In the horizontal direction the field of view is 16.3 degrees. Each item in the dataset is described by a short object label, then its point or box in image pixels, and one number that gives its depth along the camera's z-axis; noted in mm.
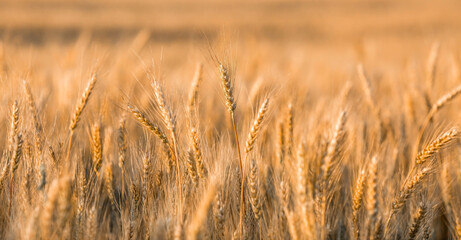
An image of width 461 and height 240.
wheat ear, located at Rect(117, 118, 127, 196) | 2540
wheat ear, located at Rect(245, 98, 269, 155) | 2424
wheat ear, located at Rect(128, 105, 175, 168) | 2435
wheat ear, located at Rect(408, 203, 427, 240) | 2448
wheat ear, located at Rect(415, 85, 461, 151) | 2632
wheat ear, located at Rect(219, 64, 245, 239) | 2425
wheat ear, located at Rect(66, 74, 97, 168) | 2493
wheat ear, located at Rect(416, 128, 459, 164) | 2419
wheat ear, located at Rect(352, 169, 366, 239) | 2406
